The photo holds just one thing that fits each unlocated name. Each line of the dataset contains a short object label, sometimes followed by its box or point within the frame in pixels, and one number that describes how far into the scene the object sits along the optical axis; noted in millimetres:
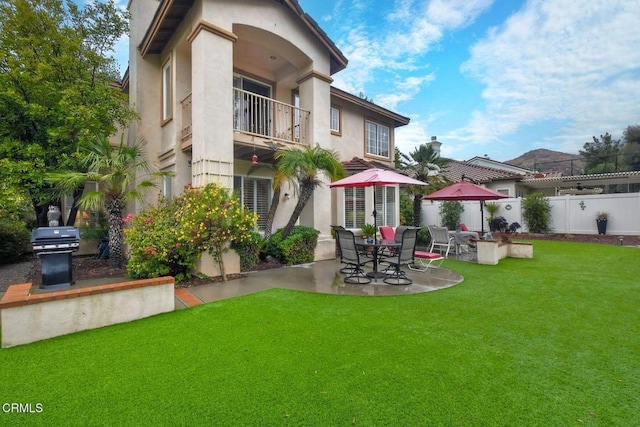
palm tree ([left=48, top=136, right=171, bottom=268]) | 7990
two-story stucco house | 8469
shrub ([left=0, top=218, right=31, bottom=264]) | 9797
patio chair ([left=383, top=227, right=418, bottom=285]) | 7474
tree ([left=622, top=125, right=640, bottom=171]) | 31766
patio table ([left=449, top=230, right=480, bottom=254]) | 12070
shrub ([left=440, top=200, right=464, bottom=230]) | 20188
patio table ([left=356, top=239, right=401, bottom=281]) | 7953
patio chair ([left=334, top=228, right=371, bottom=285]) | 7519
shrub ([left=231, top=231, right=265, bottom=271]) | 8984
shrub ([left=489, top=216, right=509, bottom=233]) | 19125
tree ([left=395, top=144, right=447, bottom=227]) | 14641
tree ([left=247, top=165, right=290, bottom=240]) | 10594
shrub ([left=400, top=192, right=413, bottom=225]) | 18091
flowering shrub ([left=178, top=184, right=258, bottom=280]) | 7258
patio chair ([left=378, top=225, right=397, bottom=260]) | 11867
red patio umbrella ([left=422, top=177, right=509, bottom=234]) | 11133
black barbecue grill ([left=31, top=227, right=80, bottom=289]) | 6203
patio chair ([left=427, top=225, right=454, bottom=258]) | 11258
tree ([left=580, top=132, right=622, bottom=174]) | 33856
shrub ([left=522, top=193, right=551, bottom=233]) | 17828
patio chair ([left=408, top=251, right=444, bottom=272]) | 8844
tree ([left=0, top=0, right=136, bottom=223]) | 8453
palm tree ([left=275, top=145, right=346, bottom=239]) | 9484
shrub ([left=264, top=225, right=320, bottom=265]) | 10031
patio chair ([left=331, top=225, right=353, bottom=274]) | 8884
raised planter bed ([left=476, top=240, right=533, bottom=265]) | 10148
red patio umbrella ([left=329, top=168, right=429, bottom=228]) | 8043
